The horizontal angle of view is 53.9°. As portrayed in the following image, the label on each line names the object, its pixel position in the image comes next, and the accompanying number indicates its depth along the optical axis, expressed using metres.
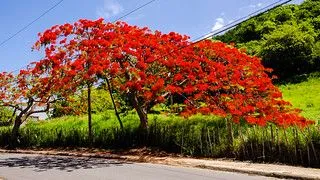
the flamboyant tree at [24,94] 21.37
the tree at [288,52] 29.96
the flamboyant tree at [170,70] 14.19
